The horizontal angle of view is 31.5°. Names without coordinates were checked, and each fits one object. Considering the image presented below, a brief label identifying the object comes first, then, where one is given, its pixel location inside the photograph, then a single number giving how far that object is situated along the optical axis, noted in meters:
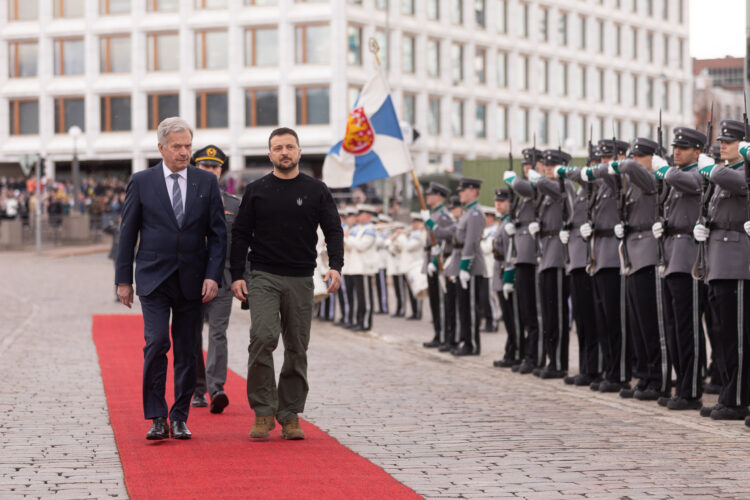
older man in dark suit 8.79
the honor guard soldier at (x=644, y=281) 11.48
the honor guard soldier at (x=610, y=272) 12.27
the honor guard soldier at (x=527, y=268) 14.09
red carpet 7.01
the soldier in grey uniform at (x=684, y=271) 10.91
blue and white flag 18.03
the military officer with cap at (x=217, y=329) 10.57
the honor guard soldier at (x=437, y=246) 17.00
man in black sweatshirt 8.95
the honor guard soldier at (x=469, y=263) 15.84
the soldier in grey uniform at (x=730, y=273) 10.23
